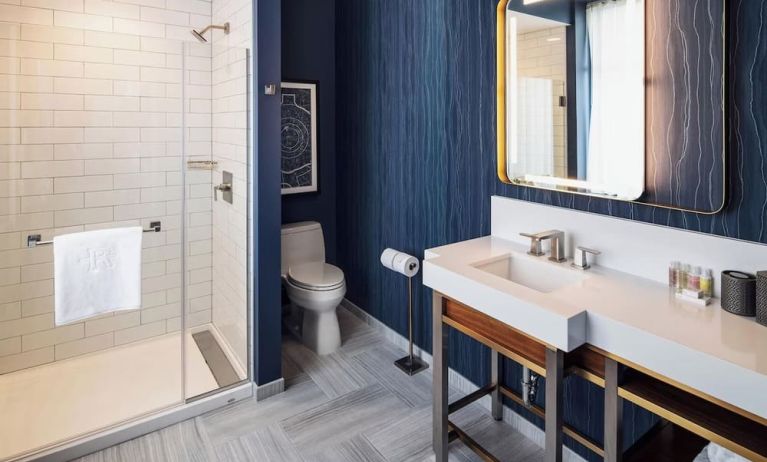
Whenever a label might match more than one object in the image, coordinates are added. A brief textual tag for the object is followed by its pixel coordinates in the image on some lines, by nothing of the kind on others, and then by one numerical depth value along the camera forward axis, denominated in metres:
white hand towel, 2.16
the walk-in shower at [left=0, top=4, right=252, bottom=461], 2.18
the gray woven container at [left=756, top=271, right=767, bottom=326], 1.24
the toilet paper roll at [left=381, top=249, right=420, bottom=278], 2.70
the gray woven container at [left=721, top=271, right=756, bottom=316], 1.30
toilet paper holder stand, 2.78
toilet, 2.92
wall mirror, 1.46
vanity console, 1.13
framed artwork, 3.38
